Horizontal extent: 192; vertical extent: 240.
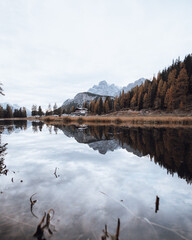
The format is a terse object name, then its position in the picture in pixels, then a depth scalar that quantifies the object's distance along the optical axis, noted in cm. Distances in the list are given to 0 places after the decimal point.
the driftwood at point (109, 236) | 229
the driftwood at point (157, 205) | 338
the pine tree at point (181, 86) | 6211
